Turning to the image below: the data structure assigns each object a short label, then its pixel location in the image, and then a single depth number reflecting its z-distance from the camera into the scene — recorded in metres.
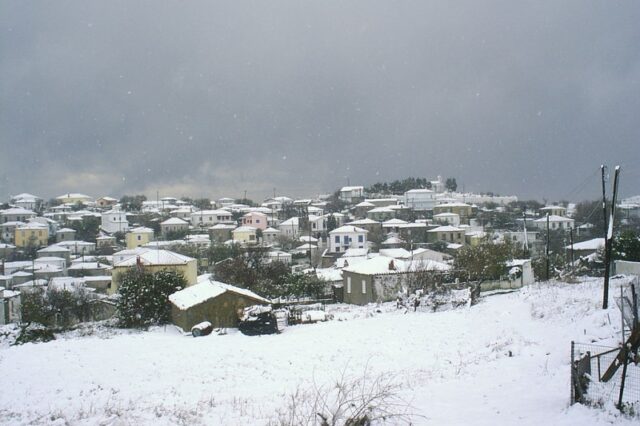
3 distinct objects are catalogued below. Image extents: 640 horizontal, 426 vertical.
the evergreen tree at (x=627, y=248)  31.66
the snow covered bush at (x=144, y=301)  24.50
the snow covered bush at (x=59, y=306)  28.64
